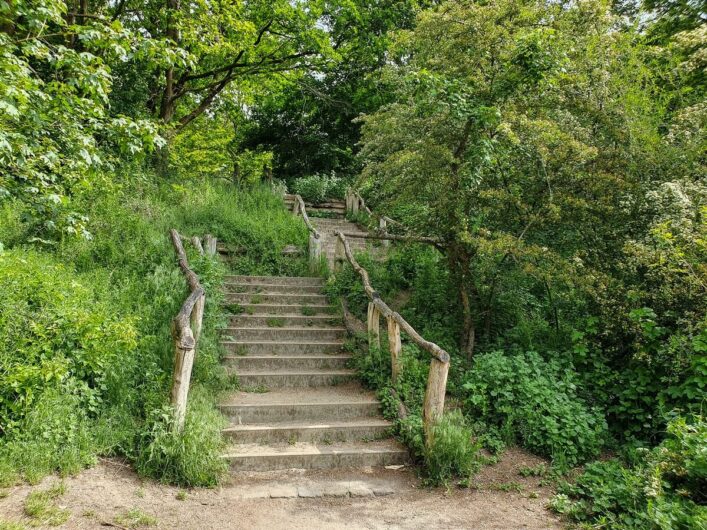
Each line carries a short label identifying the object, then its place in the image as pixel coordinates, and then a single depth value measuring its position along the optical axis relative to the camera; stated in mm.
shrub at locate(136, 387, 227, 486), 4691
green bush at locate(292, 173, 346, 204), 17875
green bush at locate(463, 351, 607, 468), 5594
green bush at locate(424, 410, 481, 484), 5090
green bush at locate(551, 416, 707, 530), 3729
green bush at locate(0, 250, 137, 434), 4504
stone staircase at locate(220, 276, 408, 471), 5453
